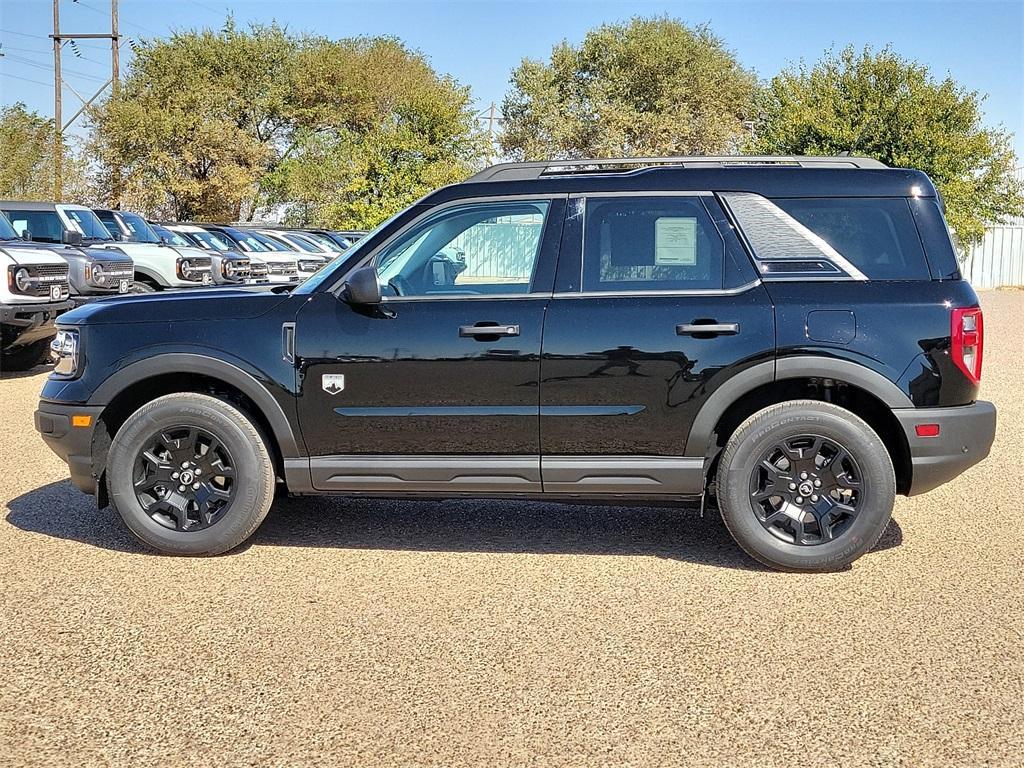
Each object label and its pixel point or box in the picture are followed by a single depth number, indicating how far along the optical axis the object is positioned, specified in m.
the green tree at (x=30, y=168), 40.44
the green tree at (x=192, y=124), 42.69
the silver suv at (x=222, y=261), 18.17
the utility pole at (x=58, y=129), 40.53
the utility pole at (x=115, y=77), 43.31
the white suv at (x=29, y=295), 11.66
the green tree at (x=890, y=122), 33.12
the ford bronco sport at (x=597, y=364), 5.09
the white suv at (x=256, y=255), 20.50
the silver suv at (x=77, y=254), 13.38
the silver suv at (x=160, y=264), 16.22
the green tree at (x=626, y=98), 50.72
